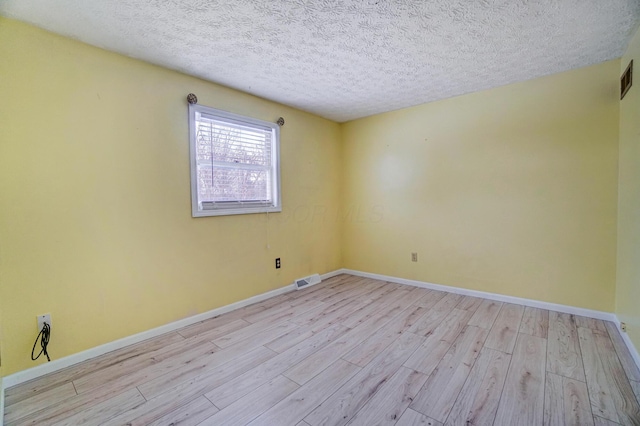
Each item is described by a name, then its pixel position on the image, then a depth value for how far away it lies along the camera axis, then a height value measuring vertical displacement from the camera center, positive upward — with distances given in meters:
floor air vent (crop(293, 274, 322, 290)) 3.57 -1.00
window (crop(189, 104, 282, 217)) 2.63 +0.47
